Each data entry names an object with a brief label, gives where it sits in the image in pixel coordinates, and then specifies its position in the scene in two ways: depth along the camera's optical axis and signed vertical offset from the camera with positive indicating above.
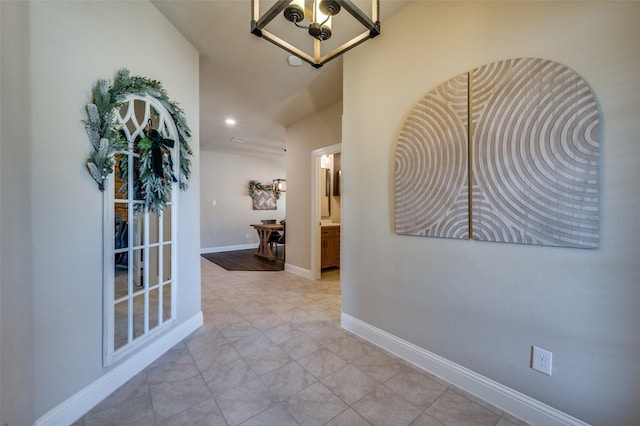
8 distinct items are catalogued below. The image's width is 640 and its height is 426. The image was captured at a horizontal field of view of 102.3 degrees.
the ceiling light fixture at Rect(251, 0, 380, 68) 1.09 +0.85
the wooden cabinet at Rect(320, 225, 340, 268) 4.57 -0.64
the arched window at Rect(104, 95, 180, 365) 1.58 -0.28
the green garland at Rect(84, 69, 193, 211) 1.46 +0.44
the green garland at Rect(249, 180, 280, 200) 7.31 +0.68
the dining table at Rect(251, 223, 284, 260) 5.71 -0.62
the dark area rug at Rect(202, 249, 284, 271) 4.91 -1.10
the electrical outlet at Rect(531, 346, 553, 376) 1.34 -0.78
